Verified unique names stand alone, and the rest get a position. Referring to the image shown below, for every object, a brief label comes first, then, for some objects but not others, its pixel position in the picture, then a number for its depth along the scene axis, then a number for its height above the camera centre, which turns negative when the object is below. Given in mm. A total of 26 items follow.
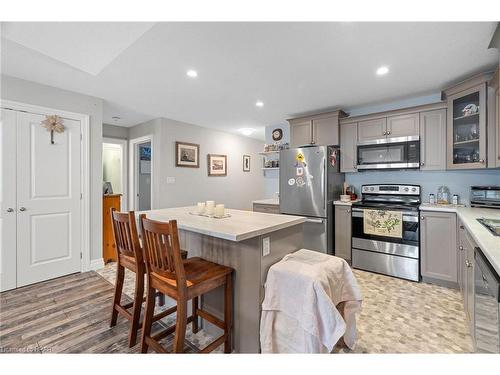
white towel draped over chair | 1292 -723
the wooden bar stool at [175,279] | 1312 -591
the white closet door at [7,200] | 2482 -169
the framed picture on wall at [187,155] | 4371 +604
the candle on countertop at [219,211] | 1988 -223
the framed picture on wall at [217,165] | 4957 +461
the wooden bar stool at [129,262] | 1641 -592
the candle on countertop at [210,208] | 2055 -205
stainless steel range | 2736 -590
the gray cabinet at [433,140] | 2760 +569
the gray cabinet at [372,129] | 3141 +794
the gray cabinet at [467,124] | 2348 +683
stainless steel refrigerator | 3238 -48
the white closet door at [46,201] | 2619 -196
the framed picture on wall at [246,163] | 5789 +571
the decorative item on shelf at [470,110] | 2430 +828
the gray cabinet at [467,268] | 1546 -637
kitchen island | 1497 -486
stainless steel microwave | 2932 +443
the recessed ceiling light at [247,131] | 5080 +1246
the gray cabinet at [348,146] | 3373 +590
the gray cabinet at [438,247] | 2506 -690
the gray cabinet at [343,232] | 3180 -647
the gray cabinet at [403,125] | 2914 +793
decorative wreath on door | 2727 +727
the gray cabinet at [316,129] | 3512 +908
